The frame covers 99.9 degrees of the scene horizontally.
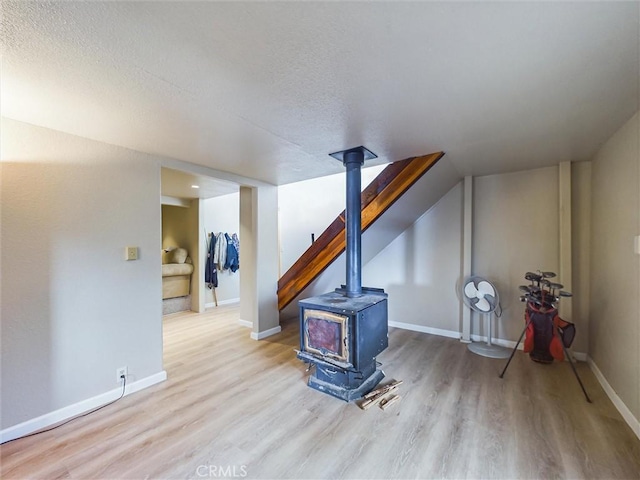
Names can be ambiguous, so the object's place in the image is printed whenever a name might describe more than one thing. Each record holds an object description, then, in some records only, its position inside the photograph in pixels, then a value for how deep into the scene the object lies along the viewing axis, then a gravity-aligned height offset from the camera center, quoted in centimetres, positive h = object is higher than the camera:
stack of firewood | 211 -129
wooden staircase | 275 +23
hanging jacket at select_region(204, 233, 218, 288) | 536 -61
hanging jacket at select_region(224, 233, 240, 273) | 562 -39
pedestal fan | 302 -72
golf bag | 261 -96
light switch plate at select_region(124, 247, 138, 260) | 231 -12
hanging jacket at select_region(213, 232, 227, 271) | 546 -25
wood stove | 223 -77
